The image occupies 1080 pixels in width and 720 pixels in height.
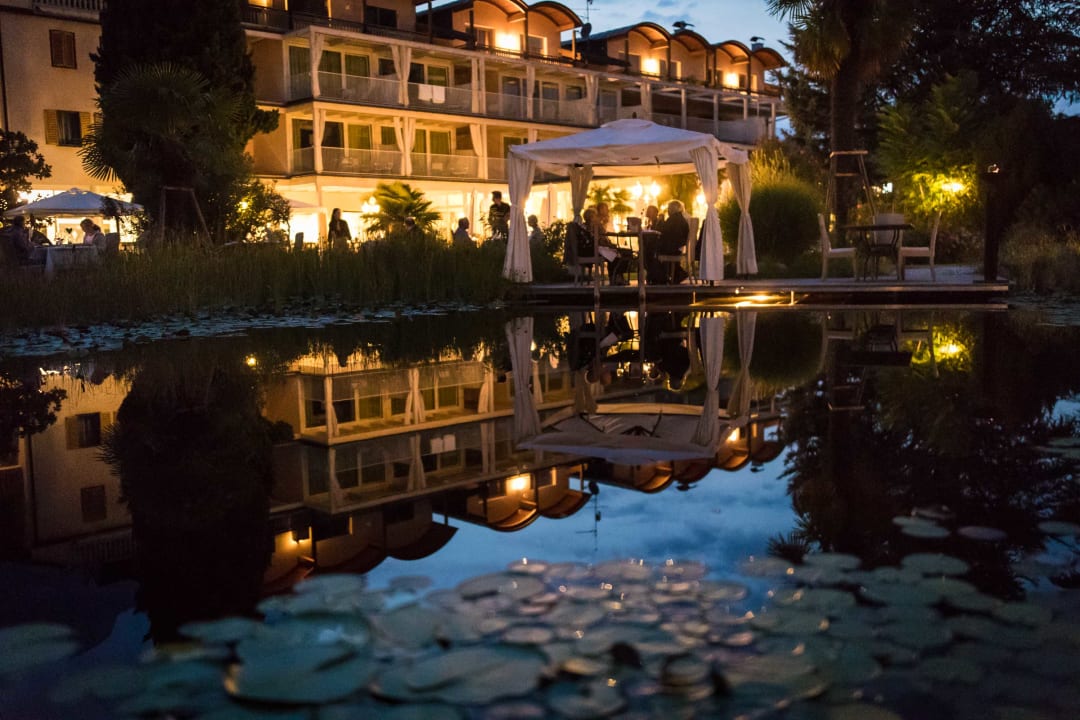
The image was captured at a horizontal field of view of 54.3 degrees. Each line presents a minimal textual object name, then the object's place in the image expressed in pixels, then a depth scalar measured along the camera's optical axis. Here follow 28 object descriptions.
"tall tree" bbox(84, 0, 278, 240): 15.63
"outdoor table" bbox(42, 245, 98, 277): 11.02
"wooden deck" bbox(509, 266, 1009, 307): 12.45
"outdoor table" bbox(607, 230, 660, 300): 12.73
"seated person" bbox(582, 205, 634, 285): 13.82
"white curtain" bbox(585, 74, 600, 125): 39.30
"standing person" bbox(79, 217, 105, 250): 18.68
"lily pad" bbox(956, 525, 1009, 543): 2.70
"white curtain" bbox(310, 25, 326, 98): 30.67
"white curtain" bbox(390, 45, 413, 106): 33.09
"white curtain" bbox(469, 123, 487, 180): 35.34
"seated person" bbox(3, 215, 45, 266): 14.30
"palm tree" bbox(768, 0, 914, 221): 19.80
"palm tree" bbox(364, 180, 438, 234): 28.85
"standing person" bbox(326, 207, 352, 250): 18.18
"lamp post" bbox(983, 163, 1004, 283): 12.82
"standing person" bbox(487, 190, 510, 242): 17.47
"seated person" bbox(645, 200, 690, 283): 14.40
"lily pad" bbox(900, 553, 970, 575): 2.39
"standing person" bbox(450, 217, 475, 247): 14.11
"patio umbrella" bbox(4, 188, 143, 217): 21.67
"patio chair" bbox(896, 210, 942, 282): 13.48
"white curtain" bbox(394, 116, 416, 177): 32.78
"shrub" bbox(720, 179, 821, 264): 19.78
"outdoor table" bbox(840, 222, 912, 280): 13.56
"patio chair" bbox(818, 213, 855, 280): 13.92
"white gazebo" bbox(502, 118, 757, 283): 13.62
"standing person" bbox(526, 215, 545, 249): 16.34
